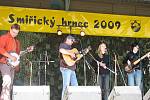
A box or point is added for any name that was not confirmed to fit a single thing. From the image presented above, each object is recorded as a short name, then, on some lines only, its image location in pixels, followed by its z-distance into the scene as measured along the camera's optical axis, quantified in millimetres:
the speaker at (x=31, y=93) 12312
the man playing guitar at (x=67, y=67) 13219
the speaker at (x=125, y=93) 12906
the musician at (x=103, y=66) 13383
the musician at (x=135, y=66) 13742
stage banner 13055
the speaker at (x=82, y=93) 12562
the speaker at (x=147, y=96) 13510
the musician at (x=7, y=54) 12609
